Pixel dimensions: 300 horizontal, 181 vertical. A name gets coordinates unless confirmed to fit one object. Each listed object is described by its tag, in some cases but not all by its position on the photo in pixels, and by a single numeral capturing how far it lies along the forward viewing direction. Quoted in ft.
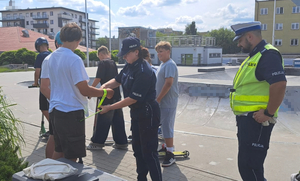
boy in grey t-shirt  14.78
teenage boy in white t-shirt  9.67
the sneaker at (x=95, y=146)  16.80
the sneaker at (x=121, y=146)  17.02
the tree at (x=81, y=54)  131.18
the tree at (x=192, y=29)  327.06
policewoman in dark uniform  10.27
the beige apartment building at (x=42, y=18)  294.05
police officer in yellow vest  8.61
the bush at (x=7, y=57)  114.21
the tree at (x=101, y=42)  379.22
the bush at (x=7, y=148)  8.94
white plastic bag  6.88
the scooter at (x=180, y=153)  15.39
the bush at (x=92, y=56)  146.06
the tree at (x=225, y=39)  244.83
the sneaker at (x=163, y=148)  15.84
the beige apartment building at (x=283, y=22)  183.11
